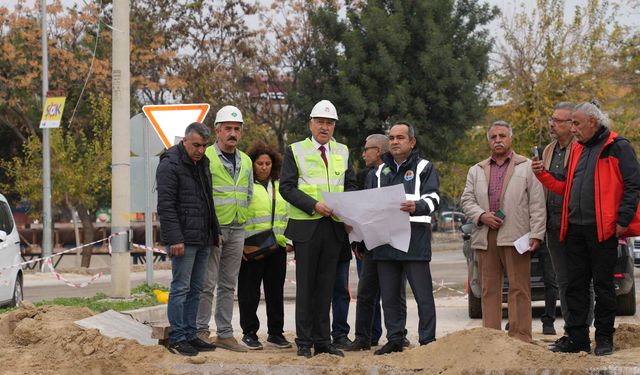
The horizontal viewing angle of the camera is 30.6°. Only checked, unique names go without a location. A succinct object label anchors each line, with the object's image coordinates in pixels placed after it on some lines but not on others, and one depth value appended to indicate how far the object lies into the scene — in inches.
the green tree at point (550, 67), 1763.0
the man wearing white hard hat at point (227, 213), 416.5
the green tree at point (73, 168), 1355.8
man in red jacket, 364.5
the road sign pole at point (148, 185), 601.0
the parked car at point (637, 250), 910.6
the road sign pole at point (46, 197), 1196.4
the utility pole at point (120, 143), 585.9
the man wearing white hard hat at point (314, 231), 390.6
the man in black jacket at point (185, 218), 389.7
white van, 664.4
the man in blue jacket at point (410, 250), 390.0
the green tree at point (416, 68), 1571.1
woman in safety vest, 442.9
